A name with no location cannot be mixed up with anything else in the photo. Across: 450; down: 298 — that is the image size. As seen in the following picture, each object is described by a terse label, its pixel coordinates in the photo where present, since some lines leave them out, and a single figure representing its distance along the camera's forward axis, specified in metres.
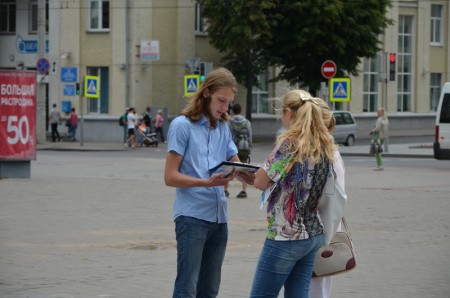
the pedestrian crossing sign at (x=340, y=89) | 37.62
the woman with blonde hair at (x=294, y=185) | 6.03
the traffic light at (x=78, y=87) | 45.00
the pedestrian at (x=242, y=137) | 19.58
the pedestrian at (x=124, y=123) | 46.69
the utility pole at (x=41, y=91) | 43.78
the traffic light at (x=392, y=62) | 38.41
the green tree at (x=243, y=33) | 46.81
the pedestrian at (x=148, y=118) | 47.03
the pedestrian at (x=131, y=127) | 44.75
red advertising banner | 23.11
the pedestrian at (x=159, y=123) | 47.91
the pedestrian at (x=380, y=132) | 28.64
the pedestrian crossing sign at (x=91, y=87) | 44.16
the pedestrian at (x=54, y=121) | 49.19
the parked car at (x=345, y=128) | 46.34
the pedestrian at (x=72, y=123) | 48.81
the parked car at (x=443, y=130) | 29.45
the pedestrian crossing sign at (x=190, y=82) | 43.78
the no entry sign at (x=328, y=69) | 38.59
